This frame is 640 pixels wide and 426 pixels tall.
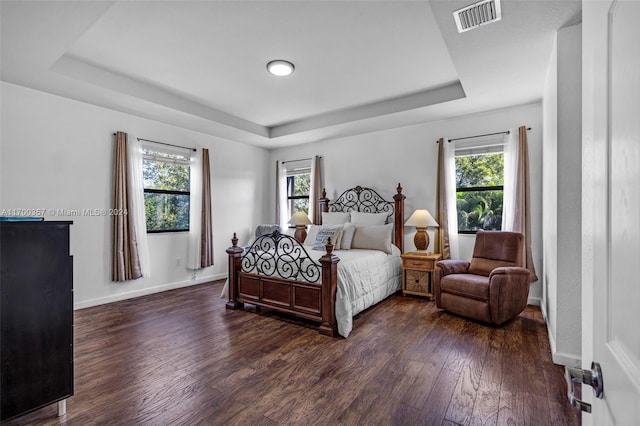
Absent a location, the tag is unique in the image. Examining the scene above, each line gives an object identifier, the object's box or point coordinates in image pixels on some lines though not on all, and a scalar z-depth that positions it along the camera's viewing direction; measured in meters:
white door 0.47
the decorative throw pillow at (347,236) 4.32
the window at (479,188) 4.19
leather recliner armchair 3.06
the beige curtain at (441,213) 4.36
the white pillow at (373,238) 4.33
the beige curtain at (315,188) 5.70
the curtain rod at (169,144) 4.44
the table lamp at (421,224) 4.21
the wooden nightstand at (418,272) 4.13
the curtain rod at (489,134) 4.04
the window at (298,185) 6.03
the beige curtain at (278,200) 6.22
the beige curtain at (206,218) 5.10
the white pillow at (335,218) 5.03
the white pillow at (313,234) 4.32
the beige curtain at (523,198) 3.81
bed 3.09
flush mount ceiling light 3.21
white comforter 3.05
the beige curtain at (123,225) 4.08
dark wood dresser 1.58
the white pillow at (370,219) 4.75
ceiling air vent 2.13
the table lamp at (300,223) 5.39
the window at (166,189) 4.60
